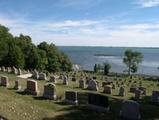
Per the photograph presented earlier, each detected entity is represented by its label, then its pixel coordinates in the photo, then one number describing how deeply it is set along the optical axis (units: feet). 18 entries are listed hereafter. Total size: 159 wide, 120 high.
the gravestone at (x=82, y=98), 31.26
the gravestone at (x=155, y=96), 36.43
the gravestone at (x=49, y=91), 32.50
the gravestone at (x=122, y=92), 40.87
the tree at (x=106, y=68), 130.92
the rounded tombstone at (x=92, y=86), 44.14
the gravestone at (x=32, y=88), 34.75
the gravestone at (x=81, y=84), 46.03
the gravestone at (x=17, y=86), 37.85
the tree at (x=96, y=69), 145.19
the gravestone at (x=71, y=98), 30.54
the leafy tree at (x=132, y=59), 160.00
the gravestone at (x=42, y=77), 52.43
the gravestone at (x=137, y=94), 38.47
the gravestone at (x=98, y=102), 27.91
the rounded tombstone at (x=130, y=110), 25.48
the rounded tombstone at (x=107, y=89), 41.50
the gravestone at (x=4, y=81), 39.99
